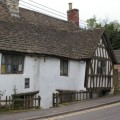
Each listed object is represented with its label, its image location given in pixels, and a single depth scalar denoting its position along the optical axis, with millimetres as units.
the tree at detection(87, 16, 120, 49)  38593
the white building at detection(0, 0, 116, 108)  15865
